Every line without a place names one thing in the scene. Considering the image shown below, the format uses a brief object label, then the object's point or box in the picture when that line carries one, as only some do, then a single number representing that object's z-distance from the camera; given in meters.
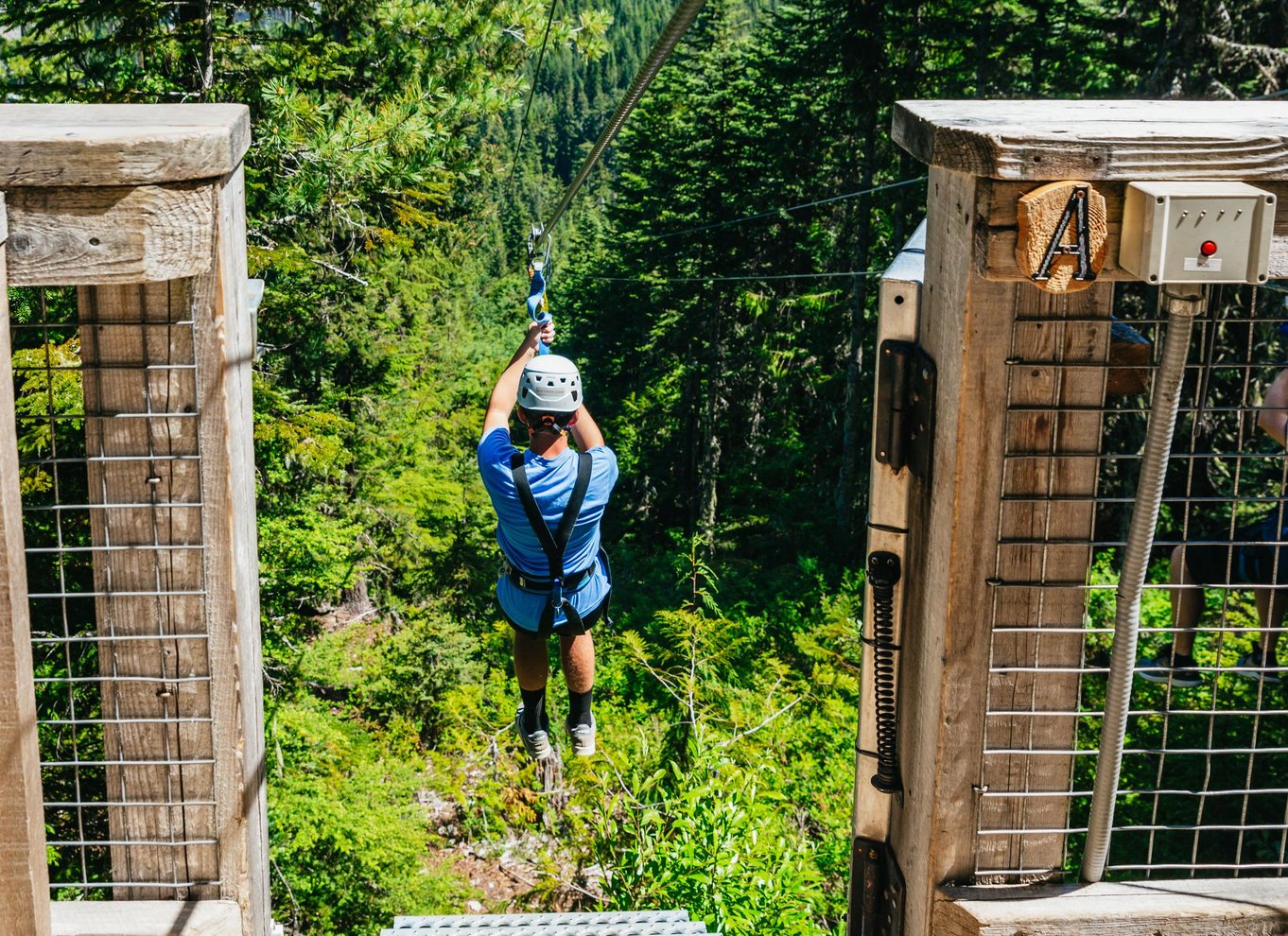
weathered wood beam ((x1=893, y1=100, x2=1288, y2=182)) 1.89
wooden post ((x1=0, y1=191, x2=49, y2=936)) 1.90
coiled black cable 2.42
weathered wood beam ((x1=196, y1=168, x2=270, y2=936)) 2.26
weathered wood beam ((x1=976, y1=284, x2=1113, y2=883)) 2.11
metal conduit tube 1.85
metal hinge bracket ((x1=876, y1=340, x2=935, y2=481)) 2.29
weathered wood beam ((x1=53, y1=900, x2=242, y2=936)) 2.32
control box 1.83
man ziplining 3.86
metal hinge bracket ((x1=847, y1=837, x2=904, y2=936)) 2.53
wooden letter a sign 1.90
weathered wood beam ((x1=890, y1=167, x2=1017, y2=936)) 2.05
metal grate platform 4.20
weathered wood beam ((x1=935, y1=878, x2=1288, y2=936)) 2.24
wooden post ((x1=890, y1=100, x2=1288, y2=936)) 1.93
